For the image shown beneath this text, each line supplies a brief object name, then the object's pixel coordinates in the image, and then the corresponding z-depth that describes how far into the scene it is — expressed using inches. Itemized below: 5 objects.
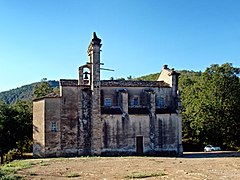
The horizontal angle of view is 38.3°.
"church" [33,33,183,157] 1593.3
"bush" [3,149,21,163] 1566.3
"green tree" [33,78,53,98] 2443.4
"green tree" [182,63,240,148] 2144.4
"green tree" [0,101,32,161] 1777.8
